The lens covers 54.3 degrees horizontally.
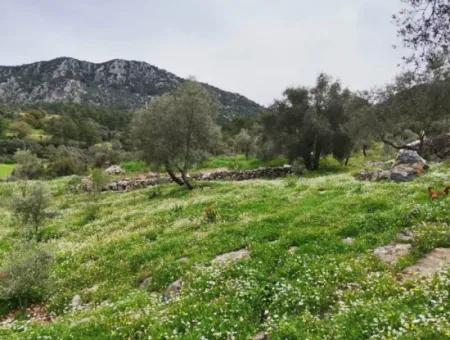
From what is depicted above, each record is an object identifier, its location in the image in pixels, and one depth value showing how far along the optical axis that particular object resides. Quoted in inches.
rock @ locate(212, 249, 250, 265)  601.4
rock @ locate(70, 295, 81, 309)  600.4
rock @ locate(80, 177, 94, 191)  2124.0
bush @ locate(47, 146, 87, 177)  3134.8
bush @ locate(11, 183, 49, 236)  1144.2
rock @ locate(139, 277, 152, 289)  606.5
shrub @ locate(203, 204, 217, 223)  889.5
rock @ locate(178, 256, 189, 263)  645.0
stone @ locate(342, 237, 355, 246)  616.6
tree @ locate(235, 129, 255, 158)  3399.1
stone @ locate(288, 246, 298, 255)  603.9
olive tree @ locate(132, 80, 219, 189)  1640.0
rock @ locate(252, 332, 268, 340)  406.9
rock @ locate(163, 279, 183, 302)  536.1
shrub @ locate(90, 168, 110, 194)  1802.4
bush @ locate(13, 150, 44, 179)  2815.0
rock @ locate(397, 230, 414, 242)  594.2
